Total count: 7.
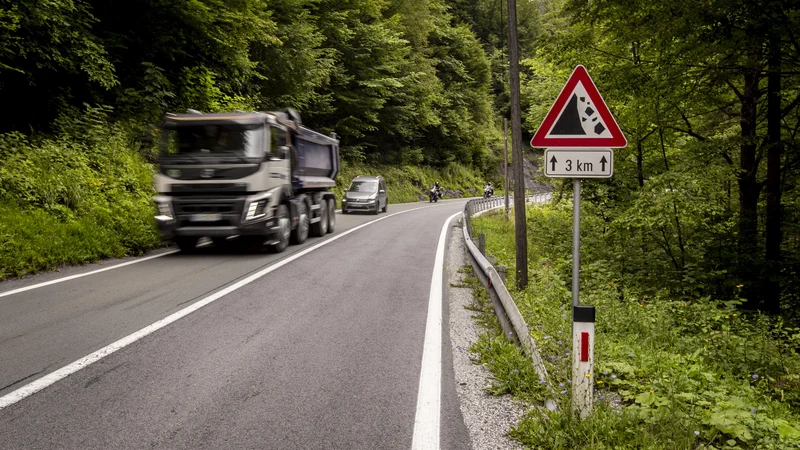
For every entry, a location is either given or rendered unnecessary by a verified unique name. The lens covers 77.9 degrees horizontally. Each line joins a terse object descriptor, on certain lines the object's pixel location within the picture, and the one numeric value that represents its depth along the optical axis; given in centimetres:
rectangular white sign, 368
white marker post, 345
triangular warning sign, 370
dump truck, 998
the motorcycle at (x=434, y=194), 3853
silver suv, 2458
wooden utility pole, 832
